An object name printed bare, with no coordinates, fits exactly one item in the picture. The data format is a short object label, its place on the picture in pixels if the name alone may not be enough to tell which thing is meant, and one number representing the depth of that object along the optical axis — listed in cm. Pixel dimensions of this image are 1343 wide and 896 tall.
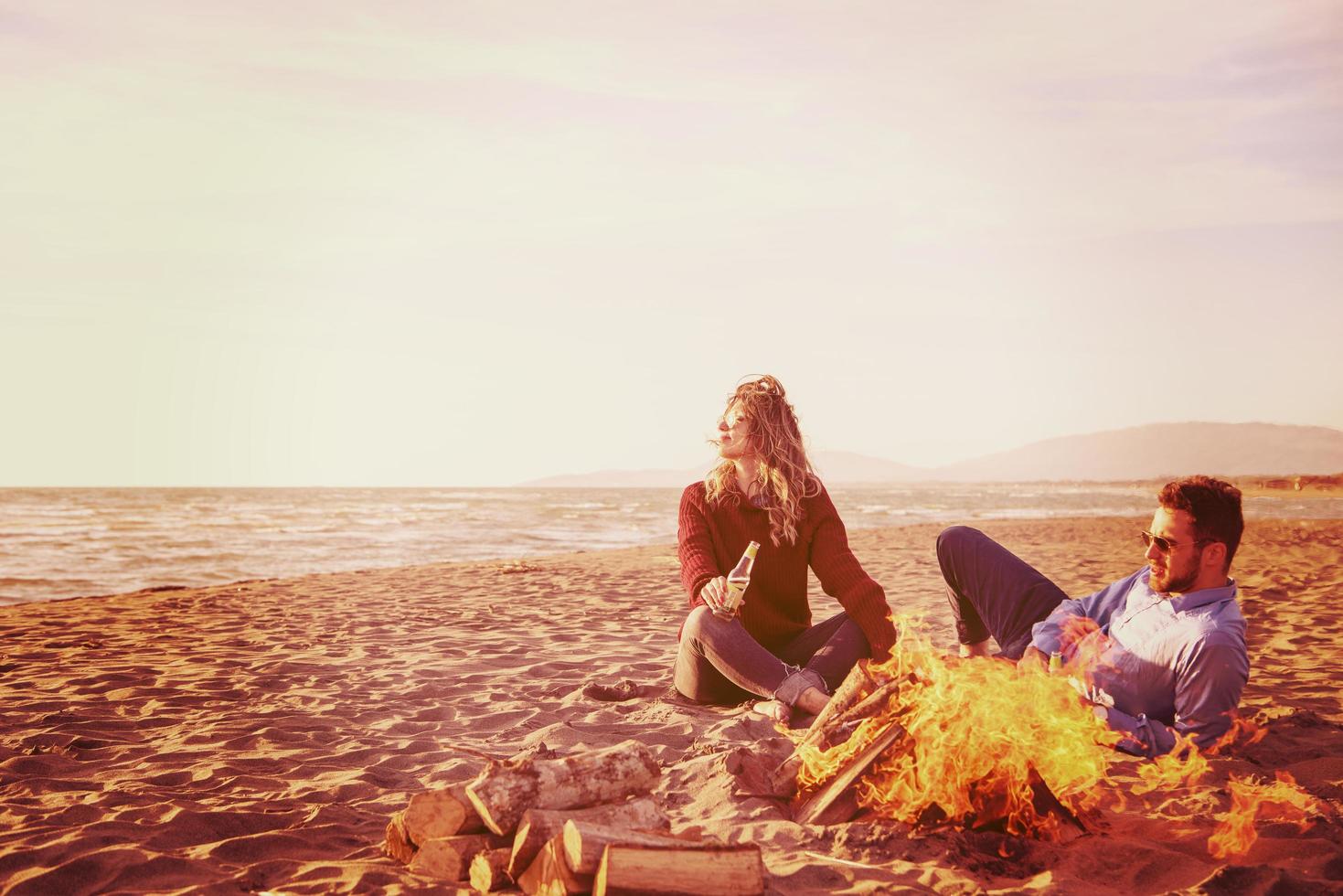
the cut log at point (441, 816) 333
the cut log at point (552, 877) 289
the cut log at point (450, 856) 325
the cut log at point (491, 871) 312
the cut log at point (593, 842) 285
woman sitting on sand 510
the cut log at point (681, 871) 278
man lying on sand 368
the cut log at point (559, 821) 312
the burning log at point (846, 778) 367
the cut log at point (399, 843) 342
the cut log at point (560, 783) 326
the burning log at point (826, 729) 388
